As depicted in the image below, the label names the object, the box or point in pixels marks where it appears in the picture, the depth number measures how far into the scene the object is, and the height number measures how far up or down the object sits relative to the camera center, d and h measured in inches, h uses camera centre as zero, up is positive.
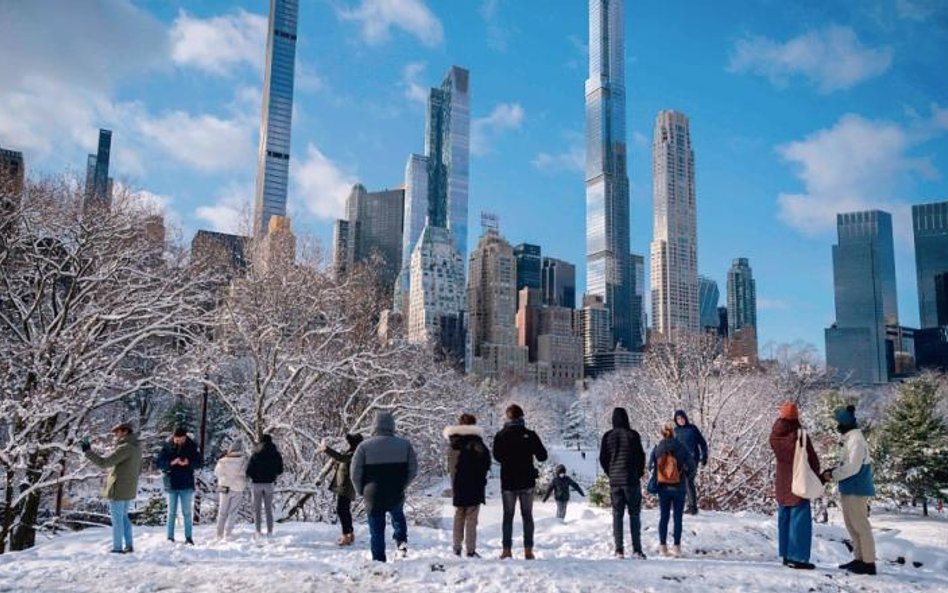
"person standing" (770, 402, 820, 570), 341.7 -33.5
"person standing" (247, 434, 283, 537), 478.0 -38.2
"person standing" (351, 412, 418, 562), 354.0 -28.8
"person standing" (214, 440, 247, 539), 469.4 -49.3
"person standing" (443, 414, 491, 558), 365.7 -23.4
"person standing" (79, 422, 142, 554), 414.6 -39.5
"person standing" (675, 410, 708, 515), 491.4 -12.3
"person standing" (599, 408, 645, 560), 386.6 -25.1
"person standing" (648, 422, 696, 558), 404.8 -32.5
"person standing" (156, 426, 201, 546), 454.0 -36.9
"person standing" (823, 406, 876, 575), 332.2 -29.4
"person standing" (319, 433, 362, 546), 436.5 -45.7
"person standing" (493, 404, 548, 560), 368.2 -21.5
